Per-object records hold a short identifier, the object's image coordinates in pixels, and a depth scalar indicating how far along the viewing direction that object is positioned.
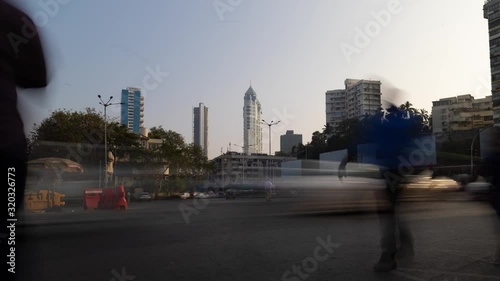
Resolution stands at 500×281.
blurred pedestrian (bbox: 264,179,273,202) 23.39
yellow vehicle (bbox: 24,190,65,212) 17.74
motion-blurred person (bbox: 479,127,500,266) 4.45
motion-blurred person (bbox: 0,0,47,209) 1.61
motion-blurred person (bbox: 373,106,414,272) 4.19
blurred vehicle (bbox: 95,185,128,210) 21.73
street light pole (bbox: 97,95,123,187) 31.17
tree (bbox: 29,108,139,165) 21.91
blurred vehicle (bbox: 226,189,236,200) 41.84
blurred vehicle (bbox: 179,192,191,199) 50.34
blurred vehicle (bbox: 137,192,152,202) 41.64
